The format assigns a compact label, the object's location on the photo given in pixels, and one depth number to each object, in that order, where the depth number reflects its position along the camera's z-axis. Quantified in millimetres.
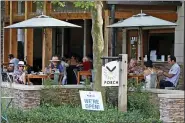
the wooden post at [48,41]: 18578
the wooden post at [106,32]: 16844
